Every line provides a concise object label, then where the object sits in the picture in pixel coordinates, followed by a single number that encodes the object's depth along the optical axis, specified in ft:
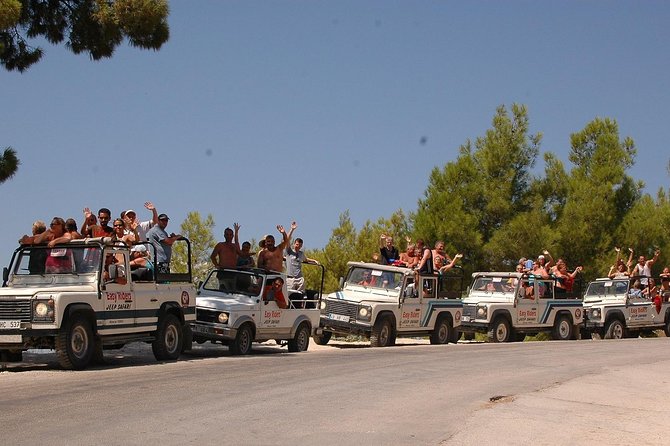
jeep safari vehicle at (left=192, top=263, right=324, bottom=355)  63.87
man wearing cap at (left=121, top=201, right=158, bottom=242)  60.31
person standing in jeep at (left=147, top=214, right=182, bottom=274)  59.88
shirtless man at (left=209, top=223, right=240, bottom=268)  69.62
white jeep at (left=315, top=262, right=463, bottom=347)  78.28
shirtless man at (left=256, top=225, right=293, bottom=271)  71.61
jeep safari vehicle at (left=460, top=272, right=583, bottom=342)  92.27
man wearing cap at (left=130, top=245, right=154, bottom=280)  56.95
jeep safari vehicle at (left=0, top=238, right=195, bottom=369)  49.93
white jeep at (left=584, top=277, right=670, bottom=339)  104.27
